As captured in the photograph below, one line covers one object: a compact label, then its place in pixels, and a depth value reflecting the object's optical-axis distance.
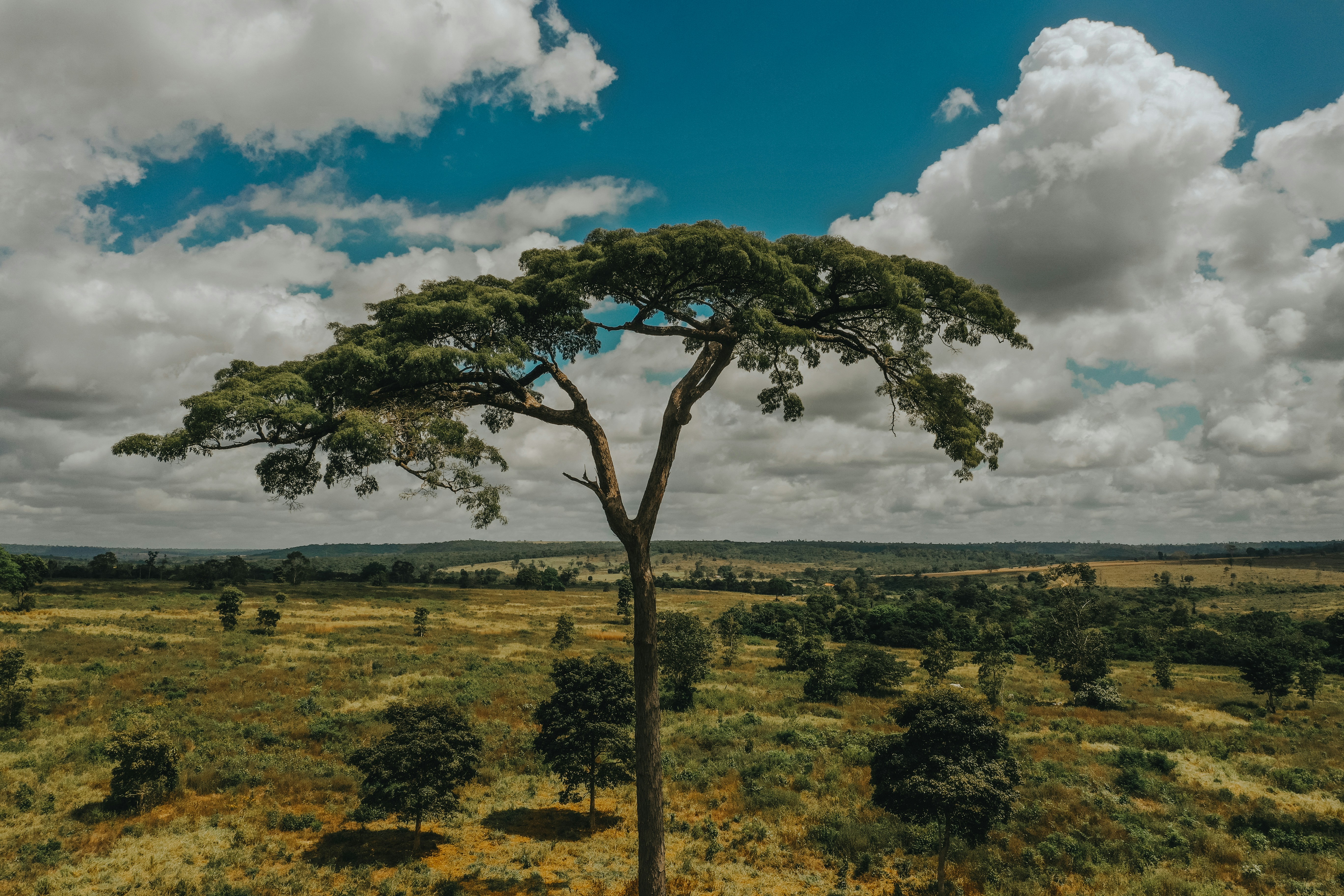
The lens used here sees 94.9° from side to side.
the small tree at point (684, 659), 45.53
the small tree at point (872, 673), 55.09
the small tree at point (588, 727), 24.08
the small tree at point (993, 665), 50.16
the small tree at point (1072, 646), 57.16
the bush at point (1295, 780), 30.11
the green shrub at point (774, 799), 25.44
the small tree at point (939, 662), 59.88
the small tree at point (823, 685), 50.19
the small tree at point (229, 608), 60.69
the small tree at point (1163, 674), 63.72
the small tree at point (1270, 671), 51.06
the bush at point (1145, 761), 31.92
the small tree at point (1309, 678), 53.28
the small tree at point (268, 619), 61.75
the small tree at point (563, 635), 69.31
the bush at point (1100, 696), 50.56
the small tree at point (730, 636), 71.25
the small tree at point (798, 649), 56.81
